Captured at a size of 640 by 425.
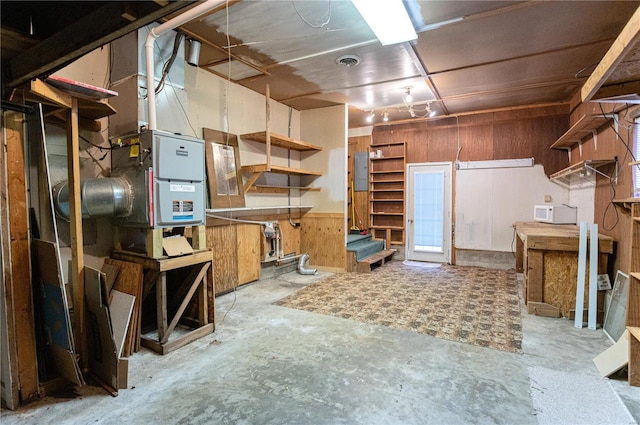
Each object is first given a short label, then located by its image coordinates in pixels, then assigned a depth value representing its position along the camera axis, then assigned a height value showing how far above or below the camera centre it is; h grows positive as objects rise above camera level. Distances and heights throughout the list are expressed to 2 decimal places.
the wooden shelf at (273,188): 4.93 +0.25
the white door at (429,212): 6.46 -0.21
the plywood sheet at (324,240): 5.63 -0.67
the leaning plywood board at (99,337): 2.08 -0.90
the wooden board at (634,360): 2.13 -1.07
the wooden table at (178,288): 2.63 -0.77
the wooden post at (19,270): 1.89 -0.39
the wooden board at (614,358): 2.23 -1.14
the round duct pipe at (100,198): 2.35 +0.05
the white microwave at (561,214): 4.86 -0.21
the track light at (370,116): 6.25 +1.72
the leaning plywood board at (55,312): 2.01 -0.69
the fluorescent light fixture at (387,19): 2.63 +1.62
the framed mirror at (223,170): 4.07 +0.45
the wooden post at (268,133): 4.41 +0.98
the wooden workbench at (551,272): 3.40 -0.78
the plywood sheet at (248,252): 4.54 -0.71
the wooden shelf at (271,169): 4.42 +0.51
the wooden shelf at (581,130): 3.59 +0.91
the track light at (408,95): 4.83 +1.70
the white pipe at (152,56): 2.69 +1.32
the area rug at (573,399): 1.80 -1.23
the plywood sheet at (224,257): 4.09 -0.70
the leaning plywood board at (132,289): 2.60 -0.70
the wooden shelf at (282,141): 4.59 +0.97
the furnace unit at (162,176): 2.53 +0.23
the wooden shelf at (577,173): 3.62 +0.40
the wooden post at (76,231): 2.18 -0.18
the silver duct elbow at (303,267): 5.41 -1.11
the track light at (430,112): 5.72 +1.73
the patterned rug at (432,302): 3.04 -1.22
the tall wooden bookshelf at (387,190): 6.84 +0.25
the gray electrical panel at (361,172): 7.09 +0.68
